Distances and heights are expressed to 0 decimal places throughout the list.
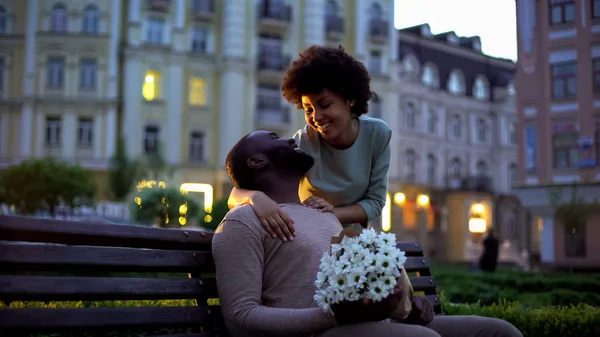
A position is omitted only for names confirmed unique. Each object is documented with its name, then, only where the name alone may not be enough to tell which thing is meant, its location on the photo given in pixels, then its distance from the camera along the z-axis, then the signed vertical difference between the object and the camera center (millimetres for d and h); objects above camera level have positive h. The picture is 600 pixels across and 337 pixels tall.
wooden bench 3211 -209
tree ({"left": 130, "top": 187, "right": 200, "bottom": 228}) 27327 +669
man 3406 -171
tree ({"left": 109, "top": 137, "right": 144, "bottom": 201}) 38625 +2447
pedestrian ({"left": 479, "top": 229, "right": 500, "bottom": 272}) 23328 -786
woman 4398 +506
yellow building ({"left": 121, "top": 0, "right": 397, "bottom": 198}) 40656 +7701
